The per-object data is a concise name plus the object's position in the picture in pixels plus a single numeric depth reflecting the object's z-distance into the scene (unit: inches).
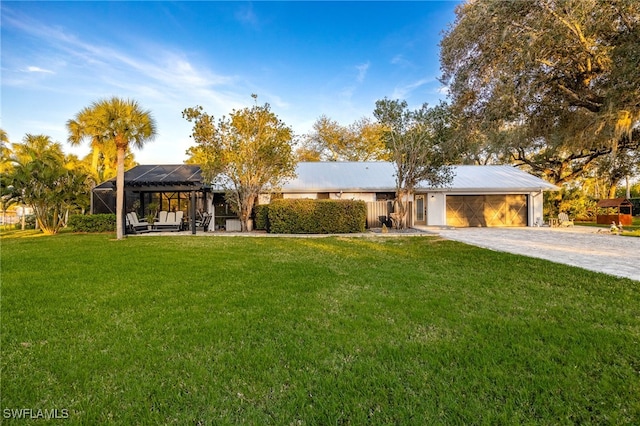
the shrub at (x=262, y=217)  617.6
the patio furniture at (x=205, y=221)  668.1
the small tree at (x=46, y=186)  608.4
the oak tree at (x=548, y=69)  293.0
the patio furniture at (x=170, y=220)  662.5
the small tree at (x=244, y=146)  584.7
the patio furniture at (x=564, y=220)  701.9
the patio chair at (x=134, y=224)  618.2
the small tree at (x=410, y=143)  593.0
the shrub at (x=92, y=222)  621.9
